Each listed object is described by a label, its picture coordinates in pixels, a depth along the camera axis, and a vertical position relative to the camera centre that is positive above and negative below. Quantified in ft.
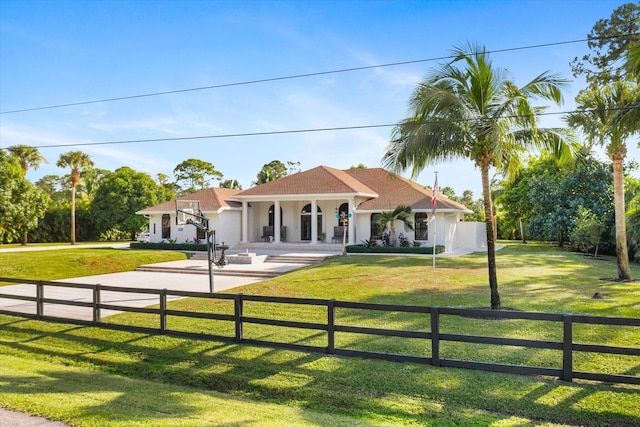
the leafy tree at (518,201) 131.44 +5.17
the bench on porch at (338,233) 99.04 -2.86
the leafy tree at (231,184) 211.51 +17.94
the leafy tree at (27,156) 145.25 +22.26
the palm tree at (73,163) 133.69 +17.87
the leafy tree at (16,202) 116.98 +6.00
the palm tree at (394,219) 87.66 +0.08
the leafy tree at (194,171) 219.61 +24.65
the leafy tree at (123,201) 149.07 +7.22
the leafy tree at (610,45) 57.72 +22.89
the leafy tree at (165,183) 220.23 +19.09
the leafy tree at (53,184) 243.75 +21.92
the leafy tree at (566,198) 100.17 +4.65
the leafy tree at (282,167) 230.27 +27.55
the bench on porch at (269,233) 106.51 -2.92
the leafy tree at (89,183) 185.16 +16.74
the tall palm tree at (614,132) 47.70 +10.08
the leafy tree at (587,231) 85.05 -2.67
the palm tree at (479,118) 34.22 +7.63
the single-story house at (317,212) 92.73 +1.94
